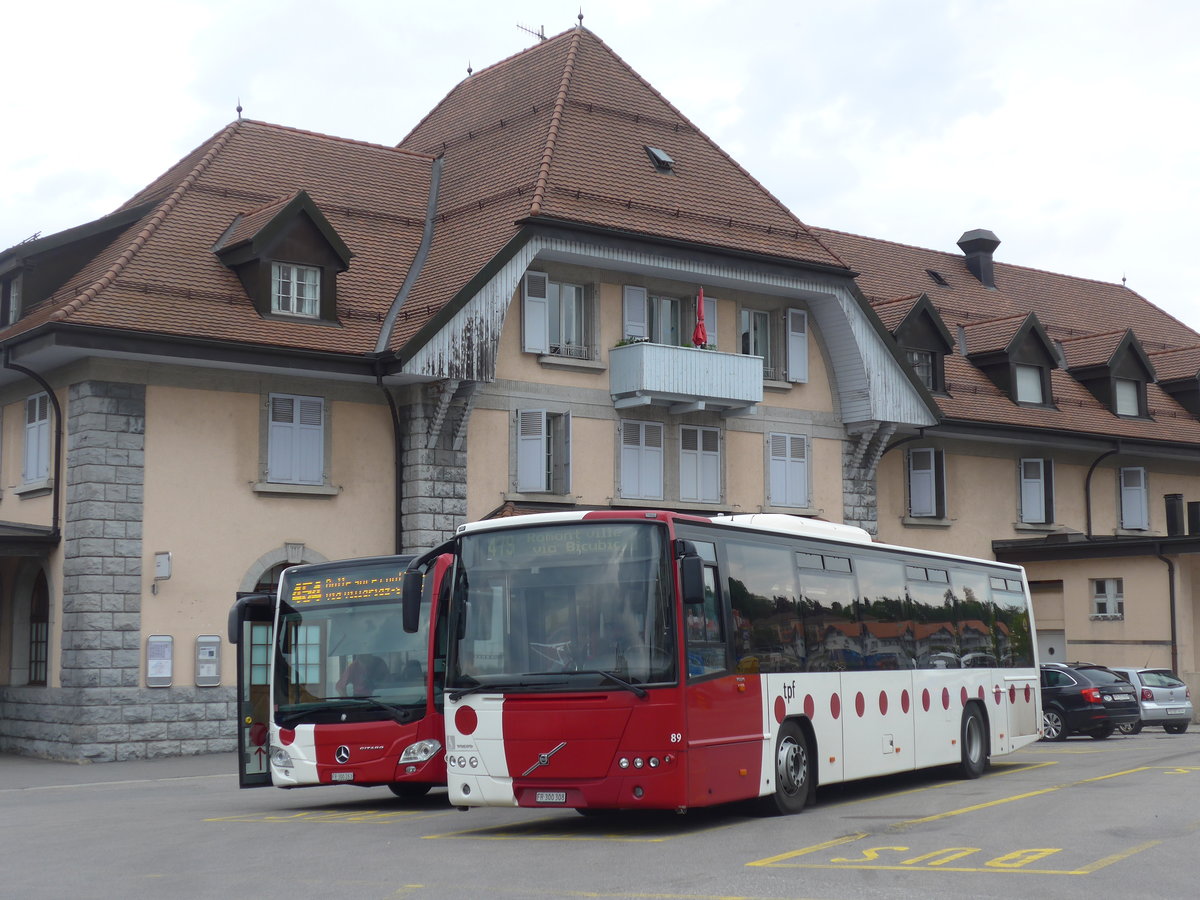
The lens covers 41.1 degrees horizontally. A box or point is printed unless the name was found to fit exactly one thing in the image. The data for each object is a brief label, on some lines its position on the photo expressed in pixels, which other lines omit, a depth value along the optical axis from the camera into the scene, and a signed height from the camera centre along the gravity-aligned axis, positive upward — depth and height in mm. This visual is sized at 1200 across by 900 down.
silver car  30719 -1443
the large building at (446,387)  26000 +4523
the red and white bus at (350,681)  16000 -486
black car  28453 -1378
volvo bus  13297 -293
